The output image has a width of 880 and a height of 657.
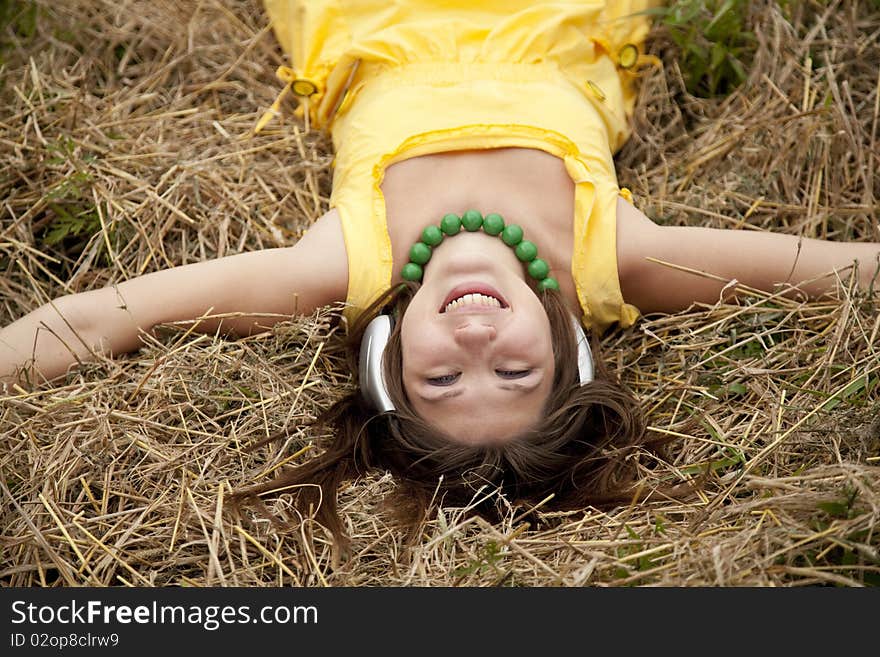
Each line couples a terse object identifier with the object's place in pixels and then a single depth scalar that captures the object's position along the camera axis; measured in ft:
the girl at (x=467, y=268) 9.80
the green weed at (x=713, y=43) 13.34
